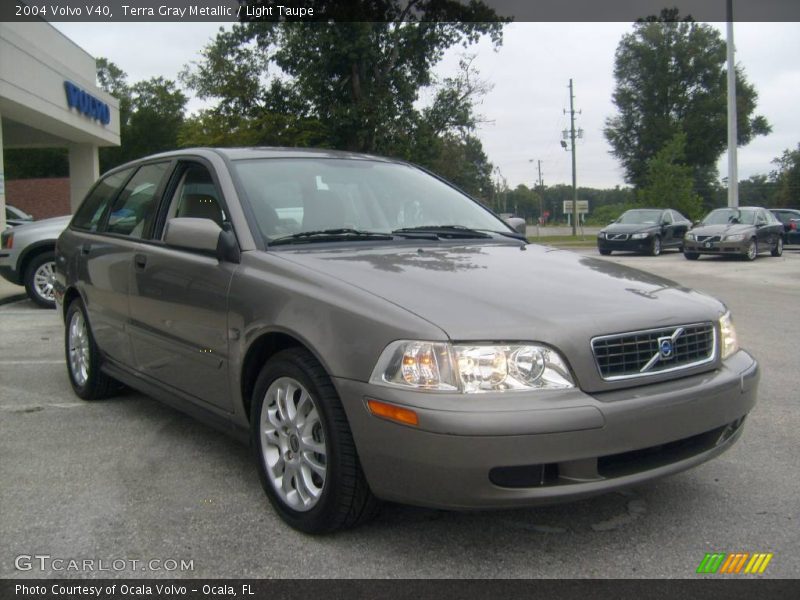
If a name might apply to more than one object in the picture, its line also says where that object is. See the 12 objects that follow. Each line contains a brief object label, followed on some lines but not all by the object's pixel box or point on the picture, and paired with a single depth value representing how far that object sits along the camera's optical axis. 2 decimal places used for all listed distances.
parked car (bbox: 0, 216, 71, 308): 9.74
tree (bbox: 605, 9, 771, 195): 60.22
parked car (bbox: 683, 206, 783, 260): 19.92
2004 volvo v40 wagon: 2.59
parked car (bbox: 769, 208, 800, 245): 26.78
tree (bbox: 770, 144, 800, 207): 69.34
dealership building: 17.84
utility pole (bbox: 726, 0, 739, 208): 27.02
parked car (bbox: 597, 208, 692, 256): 22.44
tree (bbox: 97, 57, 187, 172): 52.56
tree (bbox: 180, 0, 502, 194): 31.27
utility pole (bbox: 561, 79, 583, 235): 47.69
